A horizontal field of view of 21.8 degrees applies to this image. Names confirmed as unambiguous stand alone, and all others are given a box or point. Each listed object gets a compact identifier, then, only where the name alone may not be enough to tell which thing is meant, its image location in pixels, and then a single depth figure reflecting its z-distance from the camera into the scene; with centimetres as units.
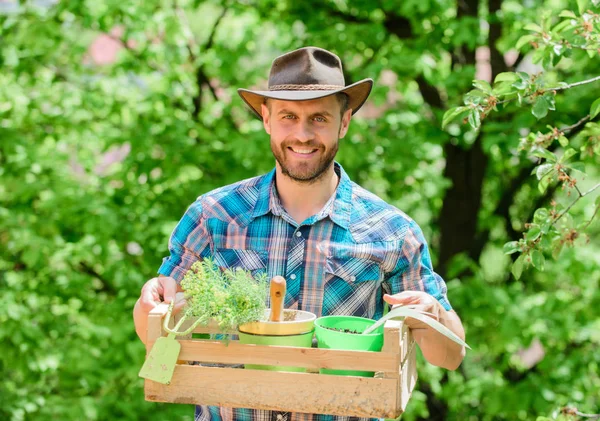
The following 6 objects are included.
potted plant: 253
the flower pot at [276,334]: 257
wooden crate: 251
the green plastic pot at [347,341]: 256
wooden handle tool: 256
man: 285
